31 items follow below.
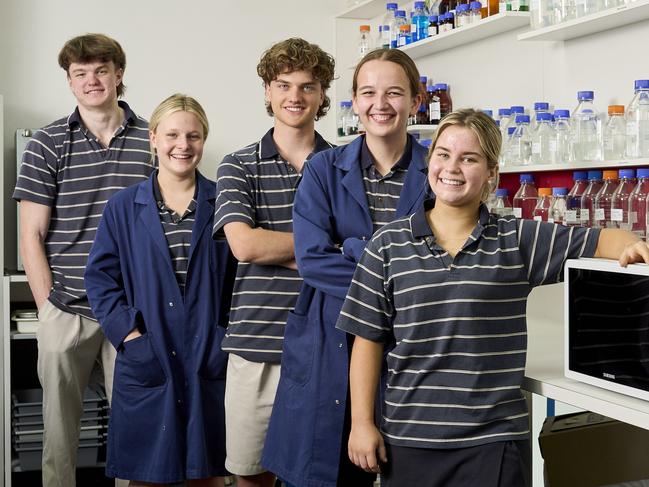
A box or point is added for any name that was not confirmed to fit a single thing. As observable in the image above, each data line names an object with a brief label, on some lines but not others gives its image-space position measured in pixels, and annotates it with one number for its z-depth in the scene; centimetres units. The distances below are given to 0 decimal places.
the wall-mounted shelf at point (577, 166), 254
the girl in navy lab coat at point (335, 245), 189
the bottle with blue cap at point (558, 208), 281
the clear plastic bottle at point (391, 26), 388
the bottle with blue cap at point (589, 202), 275
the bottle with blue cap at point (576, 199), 277
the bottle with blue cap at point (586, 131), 281
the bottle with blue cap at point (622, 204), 263
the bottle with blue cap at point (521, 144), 305
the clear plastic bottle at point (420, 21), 362
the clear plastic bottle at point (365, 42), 420
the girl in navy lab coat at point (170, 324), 234
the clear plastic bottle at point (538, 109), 291
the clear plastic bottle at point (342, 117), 424
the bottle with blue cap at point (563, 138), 288
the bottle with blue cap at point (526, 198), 317
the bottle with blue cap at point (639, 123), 257
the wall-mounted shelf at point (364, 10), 407
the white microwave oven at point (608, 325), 159
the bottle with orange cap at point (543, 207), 291
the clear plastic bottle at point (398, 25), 381
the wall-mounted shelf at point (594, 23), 254
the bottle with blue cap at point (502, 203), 312
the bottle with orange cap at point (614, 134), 265
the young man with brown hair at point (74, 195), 288
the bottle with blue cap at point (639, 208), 257
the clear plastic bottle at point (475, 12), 327
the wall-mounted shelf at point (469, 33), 312
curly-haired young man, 215
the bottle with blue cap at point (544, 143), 291
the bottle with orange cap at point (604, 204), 270
